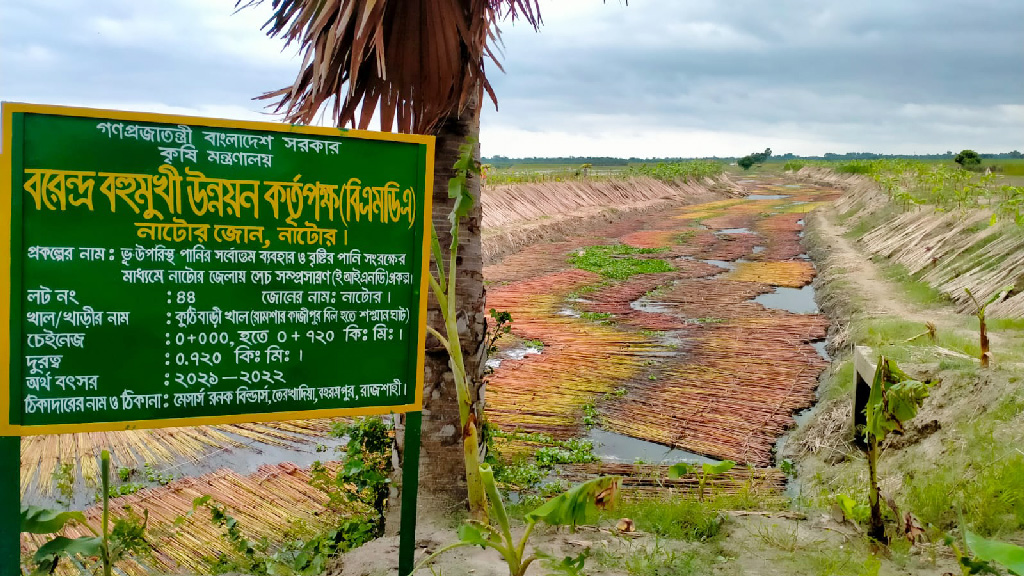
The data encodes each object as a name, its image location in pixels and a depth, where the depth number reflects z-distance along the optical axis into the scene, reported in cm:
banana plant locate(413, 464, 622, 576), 262
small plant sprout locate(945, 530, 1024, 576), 204
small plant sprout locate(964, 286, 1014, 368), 523
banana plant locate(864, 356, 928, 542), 333
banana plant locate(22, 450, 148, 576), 256
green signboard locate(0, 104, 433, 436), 221
